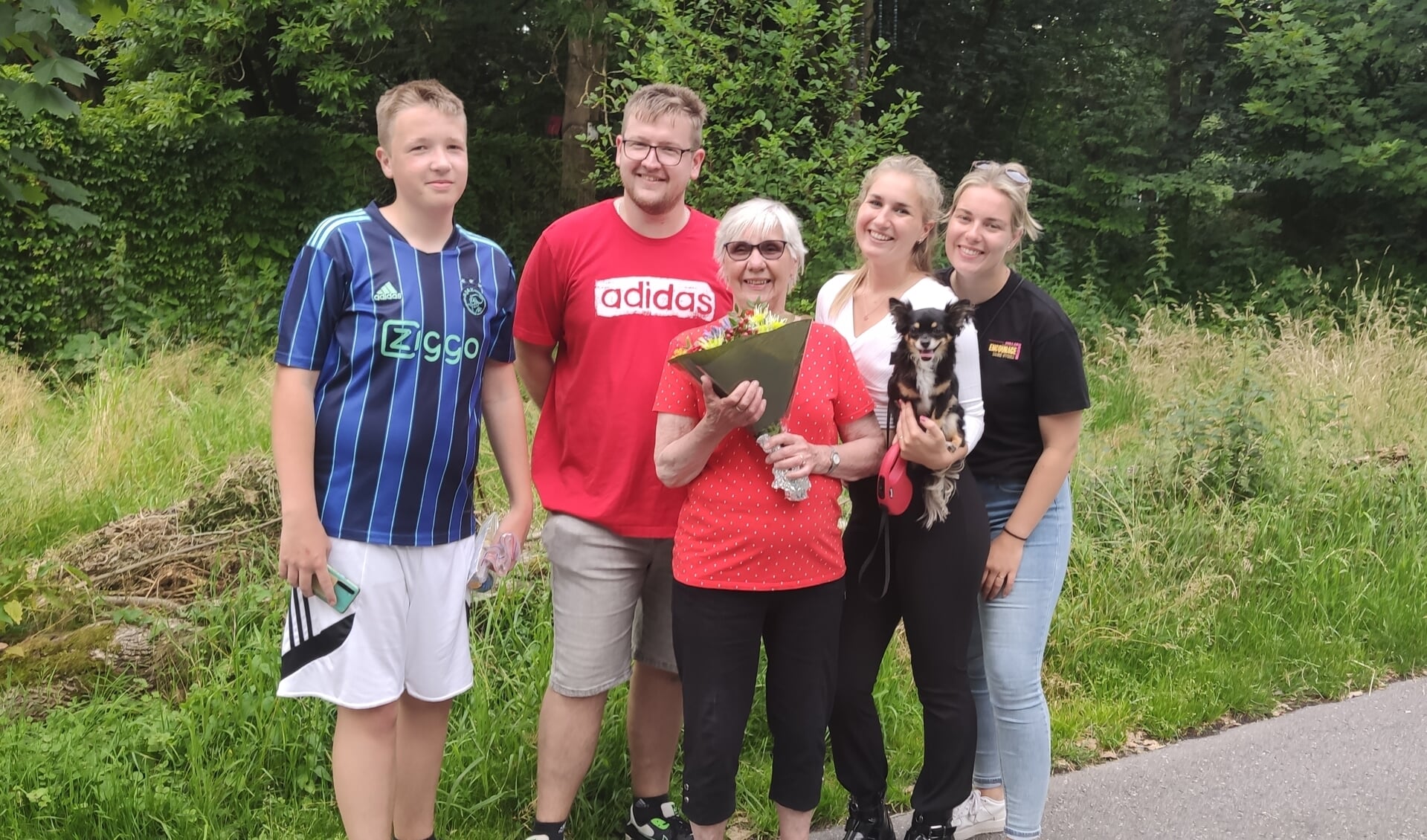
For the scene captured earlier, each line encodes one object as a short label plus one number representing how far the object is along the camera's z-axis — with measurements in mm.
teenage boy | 2498
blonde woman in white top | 2824
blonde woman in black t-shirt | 2875
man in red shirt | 2975
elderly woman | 2664
